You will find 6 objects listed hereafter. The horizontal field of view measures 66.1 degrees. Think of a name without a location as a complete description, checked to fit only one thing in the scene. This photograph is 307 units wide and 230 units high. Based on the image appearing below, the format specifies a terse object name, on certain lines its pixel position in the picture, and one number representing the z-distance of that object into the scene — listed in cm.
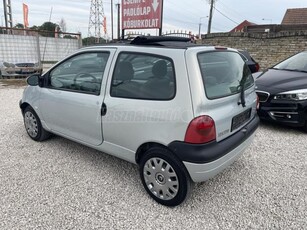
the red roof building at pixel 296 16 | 2441
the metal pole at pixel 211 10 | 2448
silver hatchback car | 210
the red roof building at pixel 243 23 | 4267
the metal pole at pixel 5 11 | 1343
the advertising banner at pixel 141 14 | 773
